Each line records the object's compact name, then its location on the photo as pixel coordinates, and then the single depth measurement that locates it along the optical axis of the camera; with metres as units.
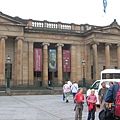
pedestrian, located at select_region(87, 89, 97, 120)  10.87
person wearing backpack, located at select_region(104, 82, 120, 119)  5.73
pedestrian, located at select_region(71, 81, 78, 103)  20.58
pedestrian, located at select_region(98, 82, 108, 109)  10.84
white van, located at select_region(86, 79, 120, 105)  18.26
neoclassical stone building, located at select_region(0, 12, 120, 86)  38.19
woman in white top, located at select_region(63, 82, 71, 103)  20.22
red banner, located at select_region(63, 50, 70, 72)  41.89
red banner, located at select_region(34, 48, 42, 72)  40.22
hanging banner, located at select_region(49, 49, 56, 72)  41.50
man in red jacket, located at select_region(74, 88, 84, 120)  10.57
